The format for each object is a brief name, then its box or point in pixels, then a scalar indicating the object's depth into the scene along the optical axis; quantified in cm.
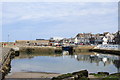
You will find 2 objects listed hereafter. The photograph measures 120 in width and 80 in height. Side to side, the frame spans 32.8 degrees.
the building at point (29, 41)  12606
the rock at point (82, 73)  1425
